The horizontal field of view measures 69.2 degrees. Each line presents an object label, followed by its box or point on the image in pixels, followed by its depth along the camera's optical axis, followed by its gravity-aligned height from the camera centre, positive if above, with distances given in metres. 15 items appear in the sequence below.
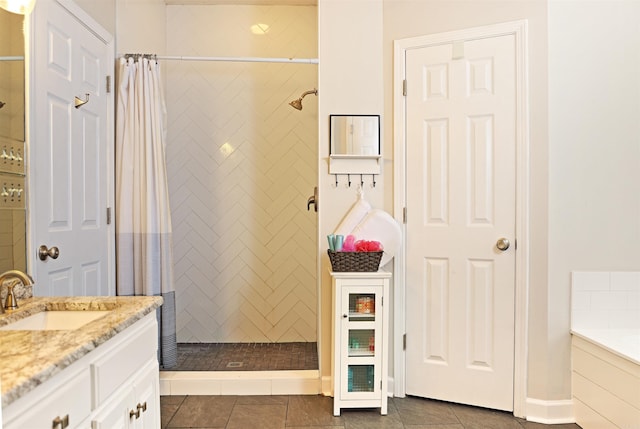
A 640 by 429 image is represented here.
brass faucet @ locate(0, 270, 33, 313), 1.49 -0.28
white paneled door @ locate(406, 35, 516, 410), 2.58 -0.12
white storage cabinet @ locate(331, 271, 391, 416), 2.55 -0.72
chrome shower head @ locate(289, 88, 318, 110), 3.27 +0.68
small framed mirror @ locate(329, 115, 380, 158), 2.81 +0.40
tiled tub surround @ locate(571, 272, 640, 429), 2.15 -0.69
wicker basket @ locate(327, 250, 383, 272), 2.56 -0.34
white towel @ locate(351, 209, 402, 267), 2.70 -0.18
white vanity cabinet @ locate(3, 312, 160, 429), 0.94 -0.48
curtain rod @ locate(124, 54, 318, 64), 2.92 +0.90
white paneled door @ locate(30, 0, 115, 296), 2.14 +0.23
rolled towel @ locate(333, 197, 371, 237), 2.75 -0.10
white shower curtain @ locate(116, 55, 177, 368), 2.80 +0.10
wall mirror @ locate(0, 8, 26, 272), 1.86 +0.24
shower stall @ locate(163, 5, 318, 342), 3.74 +0.20
